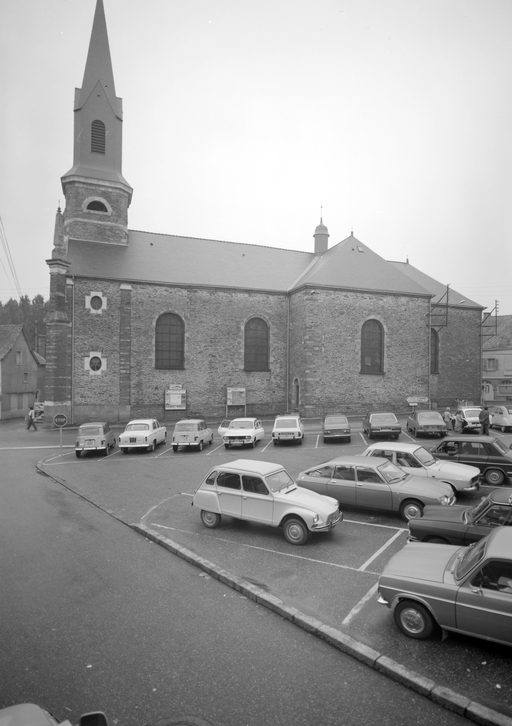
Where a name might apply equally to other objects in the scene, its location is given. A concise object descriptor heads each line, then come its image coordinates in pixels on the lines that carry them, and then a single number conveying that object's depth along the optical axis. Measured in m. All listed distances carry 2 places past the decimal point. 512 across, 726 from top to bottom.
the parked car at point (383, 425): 20.66
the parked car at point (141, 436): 19.00
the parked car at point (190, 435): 19.31
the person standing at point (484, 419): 18.97
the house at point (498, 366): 48.25
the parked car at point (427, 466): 10.62
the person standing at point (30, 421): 28.59
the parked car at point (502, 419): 22.36
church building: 28.77
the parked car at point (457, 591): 4.84
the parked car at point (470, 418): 22.03
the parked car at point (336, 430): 20.64
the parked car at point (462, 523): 7.09
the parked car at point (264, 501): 8.38
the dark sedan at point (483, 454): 12.18
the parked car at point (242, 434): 20.00
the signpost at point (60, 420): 20.01
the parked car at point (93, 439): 18.50
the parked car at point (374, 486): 9.39
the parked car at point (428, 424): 20.91
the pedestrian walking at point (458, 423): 22.57
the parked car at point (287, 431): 20.58
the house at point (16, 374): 39.38
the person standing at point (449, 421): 23.30
